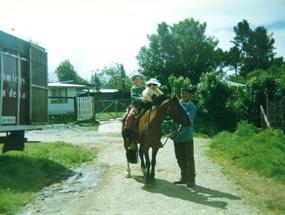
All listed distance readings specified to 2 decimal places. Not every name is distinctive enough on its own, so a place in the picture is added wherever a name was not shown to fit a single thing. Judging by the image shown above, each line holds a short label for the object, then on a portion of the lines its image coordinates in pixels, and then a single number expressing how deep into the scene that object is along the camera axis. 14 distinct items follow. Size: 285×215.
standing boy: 7.83
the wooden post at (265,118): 16.30
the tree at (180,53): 48.53
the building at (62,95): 34.19
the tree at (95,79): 72.09
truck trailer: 9.49
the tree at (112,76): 71.28
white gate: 25.90
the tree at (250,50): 56.52
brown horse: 7.64
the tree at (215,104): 20.84
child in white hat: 8.09
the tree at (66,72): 83.70
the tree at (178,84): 23.42
